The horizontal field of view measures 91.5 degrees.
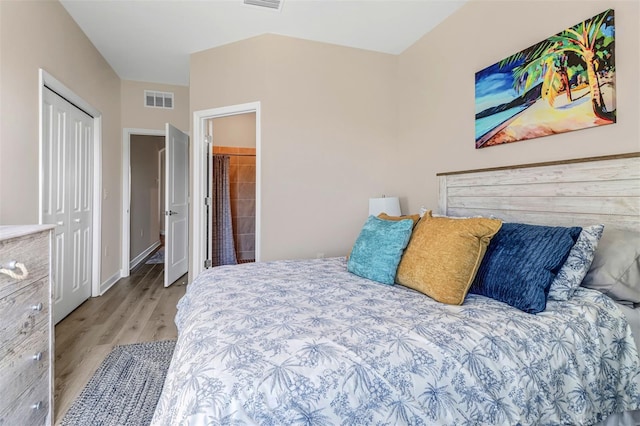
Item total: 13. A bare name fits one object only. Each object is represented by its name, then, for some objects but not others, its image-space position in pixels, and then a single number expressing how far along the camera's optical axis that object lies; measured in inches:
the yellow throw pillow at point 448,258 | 56.1
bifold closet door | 97.5
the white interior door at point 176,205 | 141.4
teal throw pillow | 68.4
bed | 33.4
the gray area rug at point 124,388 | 60.4
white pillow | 53.2
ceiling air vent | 96.2
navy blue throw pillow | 51.8
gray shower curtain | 181.9
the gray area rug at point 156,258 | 201.9
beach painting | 62.5
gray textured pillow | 53.2
